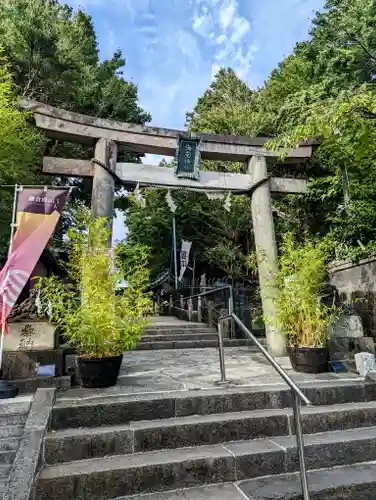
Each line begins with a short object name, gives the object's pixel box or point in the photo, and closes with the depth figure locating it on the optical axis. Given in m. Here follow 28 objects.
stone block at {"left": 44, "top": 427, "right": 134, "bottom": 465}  2.91
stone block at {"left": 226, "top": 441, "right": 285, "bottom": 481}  2.93
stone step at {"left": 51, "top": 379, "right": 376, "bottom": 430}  3.29
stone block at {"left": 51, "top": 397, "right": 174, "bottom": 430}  3.27
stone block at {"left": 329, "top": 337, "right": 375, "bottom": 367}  5.47
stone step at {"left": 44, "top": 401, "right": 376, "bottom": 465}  2.96
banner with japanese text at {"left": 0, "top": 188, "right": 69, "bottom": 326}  4.03
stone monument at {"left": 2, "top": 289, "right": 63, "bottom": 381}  4.11
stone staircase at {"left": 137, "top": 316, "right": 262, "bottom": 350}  8.02
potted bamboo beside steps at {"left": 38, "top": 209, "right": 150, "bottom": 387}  4.05
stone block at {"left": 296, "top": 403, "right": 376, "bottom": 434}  3.56
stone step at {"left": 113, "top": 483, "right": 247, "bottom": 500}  2.62
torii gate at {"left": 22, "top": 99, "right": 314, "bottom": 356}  6.30
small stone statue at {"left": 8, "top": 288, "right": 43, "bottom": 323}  4.32
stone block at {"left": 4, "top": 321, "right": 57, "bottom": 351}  4.19
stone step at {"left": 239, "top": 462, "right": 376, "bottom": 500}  2.66
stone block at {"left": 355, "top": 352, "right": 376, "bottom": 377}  4.62
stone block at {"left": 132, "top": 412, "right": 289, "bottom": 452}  3.14
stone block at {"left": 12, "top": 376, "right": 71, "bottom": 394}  3.97
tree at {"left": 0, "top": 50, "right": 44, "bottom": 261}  7.38
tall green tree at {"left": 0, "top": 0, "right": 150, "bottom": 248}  10.93
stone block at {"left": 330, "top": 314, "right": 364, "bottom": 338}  5.75
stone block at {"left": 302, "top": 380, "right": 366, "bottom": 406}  3.99
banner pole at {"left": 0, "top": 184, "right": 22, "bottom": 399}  3.73
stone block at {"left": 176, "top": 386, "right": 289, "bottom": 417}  3.58
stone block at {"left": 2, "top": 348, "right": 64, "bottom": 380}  4.09
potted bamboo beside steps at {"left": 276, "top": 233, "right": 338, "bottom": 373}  4.98
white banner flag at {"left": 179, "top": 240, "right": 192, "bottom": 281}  16.88
